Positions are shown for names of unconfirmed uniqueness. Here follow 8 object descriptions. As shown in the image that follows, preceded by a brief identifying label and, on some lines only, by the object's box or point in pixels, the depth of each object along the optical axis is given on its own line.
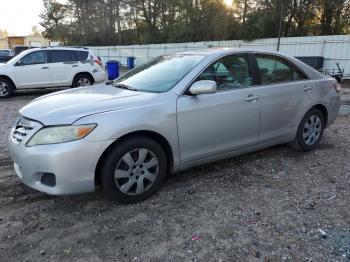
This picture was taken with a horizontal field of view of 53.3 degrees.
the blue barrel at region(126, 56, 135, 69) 24.30
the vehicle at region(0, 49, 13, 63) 19.89
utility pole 18.36
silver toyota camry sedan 3.24
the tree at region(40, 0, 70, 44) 41.94
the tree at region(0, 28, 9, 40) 98.05
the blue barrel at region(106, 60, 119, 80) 18.11
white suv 11.11
